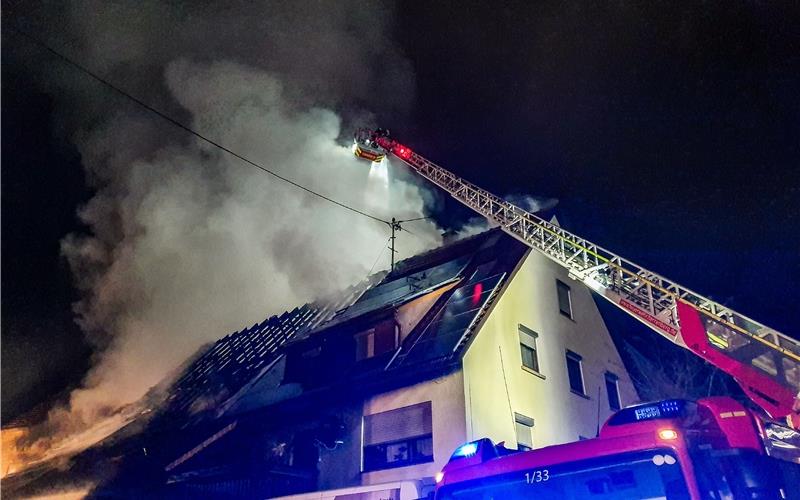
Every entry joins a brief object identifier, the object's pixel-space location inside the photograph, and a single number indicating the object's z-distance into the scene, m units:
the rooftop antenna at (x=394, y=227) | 18.41
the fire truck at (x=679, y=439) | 4.85
